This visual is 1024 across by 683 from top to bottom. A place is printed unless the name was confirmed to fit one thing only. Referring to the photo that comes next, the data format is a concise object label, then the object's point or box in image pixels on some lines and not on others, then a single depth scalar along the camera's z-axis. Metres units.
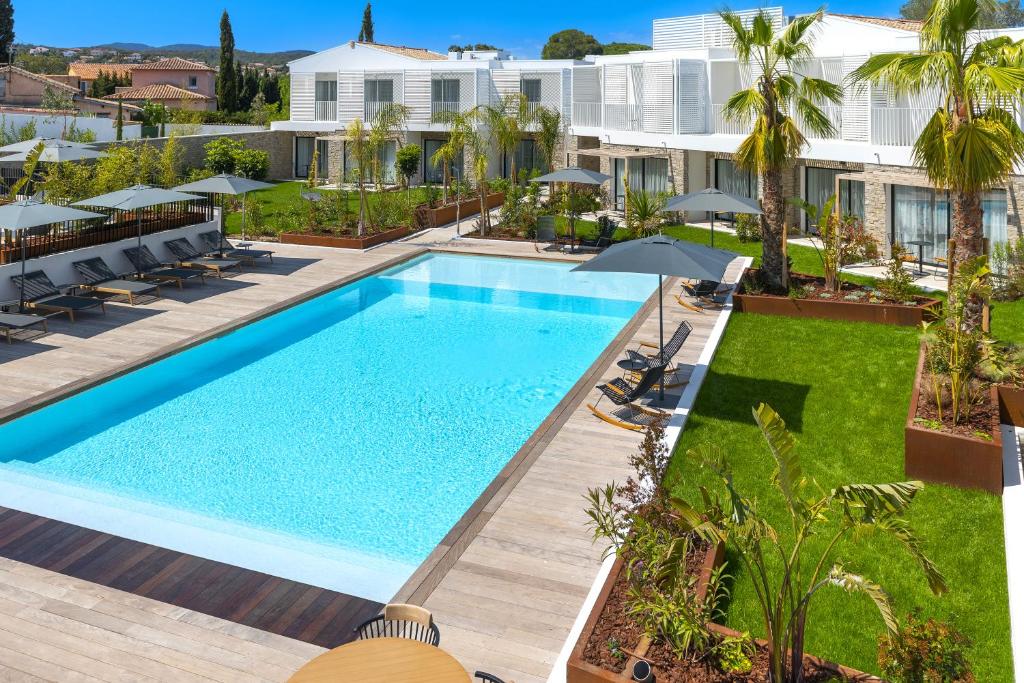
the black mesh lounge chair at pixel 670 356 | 13.19
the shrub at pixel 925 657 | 5.56
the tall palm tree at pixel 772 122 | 17.03
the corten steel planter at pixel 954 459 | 9.52
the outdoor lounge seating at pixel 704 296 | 17.87
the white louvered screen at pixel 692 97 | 28.91
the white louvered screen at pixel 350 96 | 40.97
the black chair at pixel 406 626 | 6.13
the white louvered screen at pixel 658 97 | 29.23
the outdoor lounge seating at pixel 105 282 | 18.22
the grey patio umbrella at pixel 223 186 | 21.48
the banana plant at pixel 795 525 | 5.52
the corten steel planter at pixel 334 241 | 25.16
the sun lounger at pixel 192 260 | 21.28
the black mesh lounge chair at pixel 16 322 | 15.28
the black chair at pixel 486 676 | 5.54
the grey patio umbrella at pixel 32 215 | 15.36
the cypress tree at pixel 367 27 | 78.25
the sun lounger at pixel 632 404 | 11.79
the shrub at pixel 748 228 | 25.27
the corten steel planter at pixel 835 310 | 15.83
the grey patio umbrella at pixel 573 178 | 24.64
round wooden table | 5.19
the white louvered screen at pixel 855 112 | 24.00
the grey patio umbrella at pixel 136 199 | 18.45
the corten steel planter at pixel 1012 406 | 11.03
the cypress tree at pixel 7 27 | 87.44
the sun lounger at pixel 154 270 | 19.81
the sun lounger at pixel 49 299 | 16.84
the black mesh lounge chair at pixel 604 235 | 25.06
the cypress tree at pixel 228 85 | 74.75
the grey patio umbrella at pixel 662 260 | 11.91
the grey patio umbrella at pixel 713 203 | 18.83
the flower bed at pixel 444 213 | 28.89
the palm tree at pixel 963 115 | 12.06
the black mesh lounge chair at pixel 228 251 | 22.59
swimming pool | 9.45
